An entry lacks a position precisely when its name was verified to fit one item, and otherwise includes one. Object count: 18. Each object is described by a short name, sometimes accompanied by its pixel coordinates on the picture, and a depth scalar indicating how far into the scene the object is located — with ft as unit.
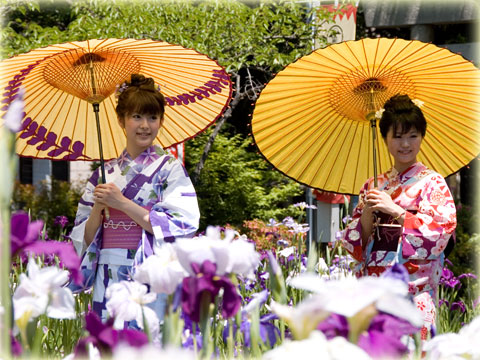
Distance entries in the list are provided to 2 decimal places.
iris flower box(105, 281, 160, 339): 11.54
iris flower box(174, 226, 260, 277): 10.02
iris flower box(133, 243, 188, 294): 10.33
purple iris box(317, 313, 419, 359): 8.23
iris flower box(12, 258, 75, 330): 9.92
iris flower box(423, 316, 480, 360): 8.79
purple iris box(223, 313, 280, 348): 11.62
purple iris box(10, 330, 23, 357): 9.60
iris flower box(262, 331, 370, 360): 7.29
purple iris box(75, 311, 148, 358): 9.12
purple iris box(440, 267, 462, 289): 19.93
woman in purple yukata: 16.06
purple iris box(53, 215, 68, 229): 21.84
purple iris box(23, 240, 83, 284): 9.54
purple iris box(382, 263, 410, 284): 9.74
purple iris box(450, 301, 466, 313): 19.68
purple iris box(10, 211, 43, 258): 9.72
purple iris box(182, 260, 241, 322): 10.10
